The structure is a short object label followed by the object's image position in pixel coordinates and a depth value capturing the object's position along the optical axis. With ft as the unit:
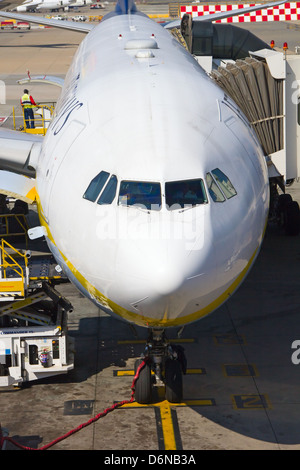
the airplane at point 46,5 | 373.81
